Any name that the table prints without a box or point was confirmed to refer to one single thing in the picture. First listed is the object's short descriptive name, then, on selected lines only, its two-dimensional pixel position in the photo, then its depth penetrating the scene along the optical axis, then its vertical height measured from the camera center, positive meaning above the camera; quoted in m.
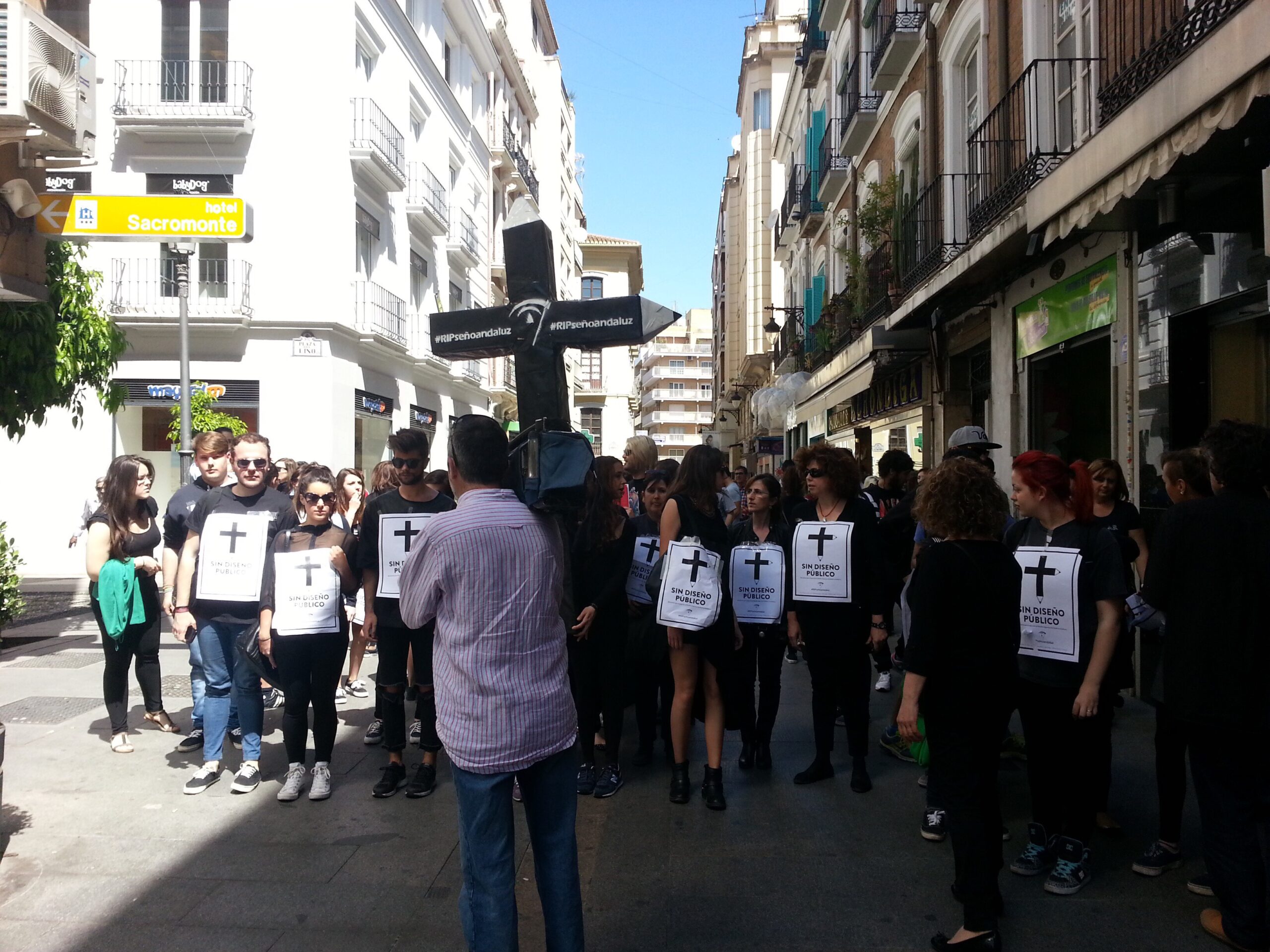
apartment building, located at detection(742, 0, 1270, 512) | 5.68 +2.00
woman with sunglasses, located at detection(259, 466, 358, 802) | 5.15 -0.78
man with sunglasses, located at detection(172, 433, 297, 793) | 5.44 -0.65
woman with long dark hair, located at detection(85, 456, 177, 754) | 6.15 -0.65
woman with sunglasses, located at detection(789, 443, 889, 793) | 5.40 -0.88
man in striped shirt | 2.94 -0.68
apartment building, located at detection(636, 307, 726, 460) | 110.62 +10.64
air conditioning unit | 7.75 +3.42
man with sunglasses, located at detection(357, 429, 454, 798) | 5.27 -0.64
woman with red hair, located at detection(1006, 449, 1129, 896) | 3.98 -0.74
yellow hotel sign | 8.98 +2.64
